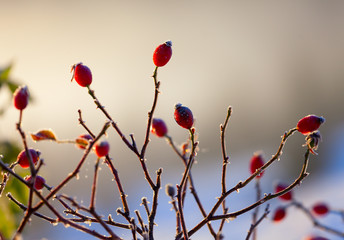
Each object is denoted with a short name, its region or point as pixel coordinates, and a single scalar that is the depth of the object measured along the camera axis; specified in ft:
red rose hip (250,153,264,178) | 3.19
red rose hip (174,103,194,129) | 2.90
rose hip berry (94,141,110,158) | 2.74
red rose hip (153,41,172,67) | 2.97
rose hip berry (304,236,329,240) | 3.34
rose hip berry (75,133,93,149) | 2.80
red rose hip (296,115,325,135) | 2.87
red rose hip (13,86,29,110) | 2.78
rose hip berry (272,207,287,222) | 3.45
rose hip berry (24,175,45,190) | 2.92
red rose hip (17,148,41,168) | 2.88
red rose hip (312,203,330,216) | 3.71
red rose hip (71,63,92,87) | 2.93
